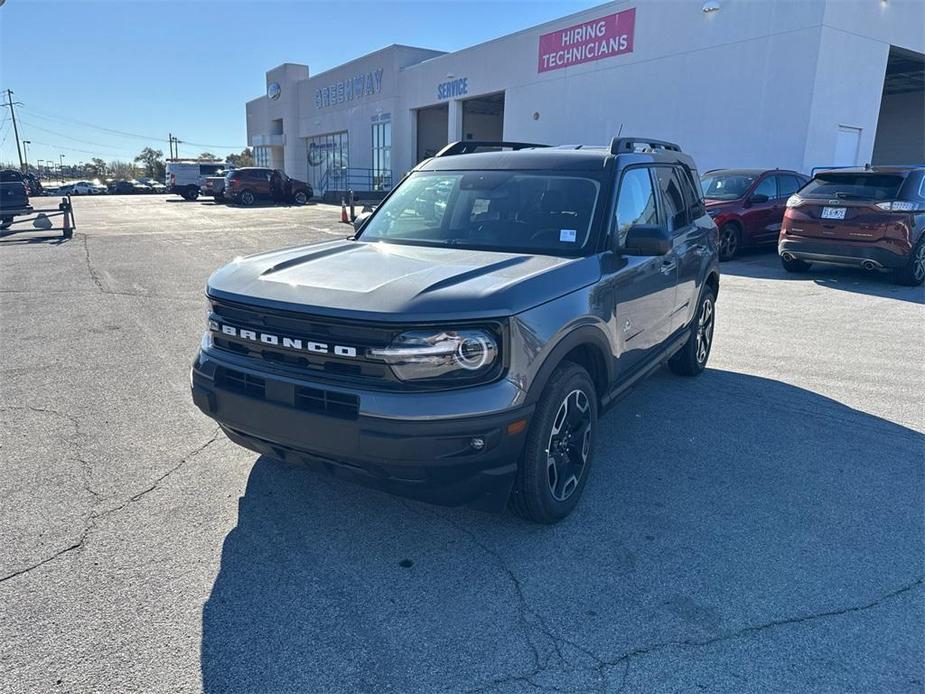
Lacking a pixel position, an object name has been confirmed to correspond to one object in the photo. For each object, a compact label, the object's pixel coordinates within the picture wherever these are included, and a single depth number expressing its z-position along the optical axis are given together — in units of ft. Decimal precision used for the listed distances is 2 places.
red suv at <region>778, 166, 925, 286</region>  31.89
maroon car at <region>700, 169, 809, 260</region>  42.96
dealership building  52.80
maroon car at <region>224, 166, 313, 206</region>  104.83
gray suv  9.02
